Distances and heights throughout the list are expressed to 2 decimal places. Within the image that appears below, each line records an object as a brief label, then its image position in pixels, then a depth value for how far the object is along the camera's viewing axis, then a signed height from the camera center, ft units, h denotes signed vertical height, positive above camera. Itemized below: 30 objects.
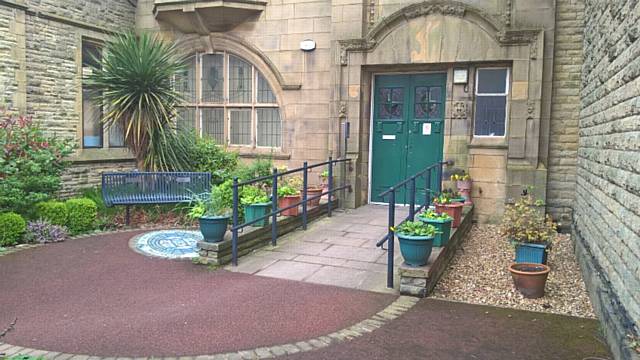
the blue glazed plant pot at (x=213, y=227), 21.11 -3.66
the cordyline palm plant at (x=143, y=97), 31.12 +2.34
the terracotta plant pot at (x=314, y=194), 29.63 -3.18
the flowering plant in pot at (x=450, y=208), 24.25 -3.03
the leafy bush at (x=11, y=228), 23.84 -4.44
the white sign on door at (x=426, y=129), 32.27 +0.86
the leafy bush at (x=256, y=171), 31.35 -1.98
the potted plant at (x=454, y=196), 26.90 -2.86
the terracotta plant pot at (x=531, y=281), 17.90 -4.71
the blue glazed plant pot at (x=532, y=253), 20.84 -4.34
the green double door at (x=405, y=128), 32.07 +0.91
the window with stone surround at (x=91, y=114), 36.63 +1.50
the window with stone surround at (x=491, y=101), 30.14 +2.53
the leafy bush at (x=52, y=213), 26.48 -4.07
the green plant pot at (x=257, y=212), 24.43 -3.48
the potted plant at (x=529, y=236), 20.90 -3.70
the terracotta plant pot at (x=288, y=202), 26.78 -3.27
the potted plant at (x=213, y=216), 21.15 -3.25
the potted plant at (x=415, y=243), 17.49 -3.38
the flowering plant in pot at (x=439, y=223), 20.25 -3.15
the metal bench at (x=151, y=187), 29.14 -2.96
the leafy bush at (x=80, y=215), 27.07 -4.28
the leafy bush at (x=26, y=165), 25.02 -1.63
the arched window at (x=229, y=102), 37.29 +2.64
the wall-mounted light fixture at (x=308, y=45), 34.42 +6.32
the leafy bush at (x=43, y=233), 25.11 -4.88
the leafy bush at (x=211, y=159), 34.47 -1.44
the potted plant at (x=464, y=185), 30.09 -2.40
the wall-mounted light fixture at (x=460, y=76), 30.25 +3.96
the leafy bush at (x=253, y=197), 24.53 -2.81
